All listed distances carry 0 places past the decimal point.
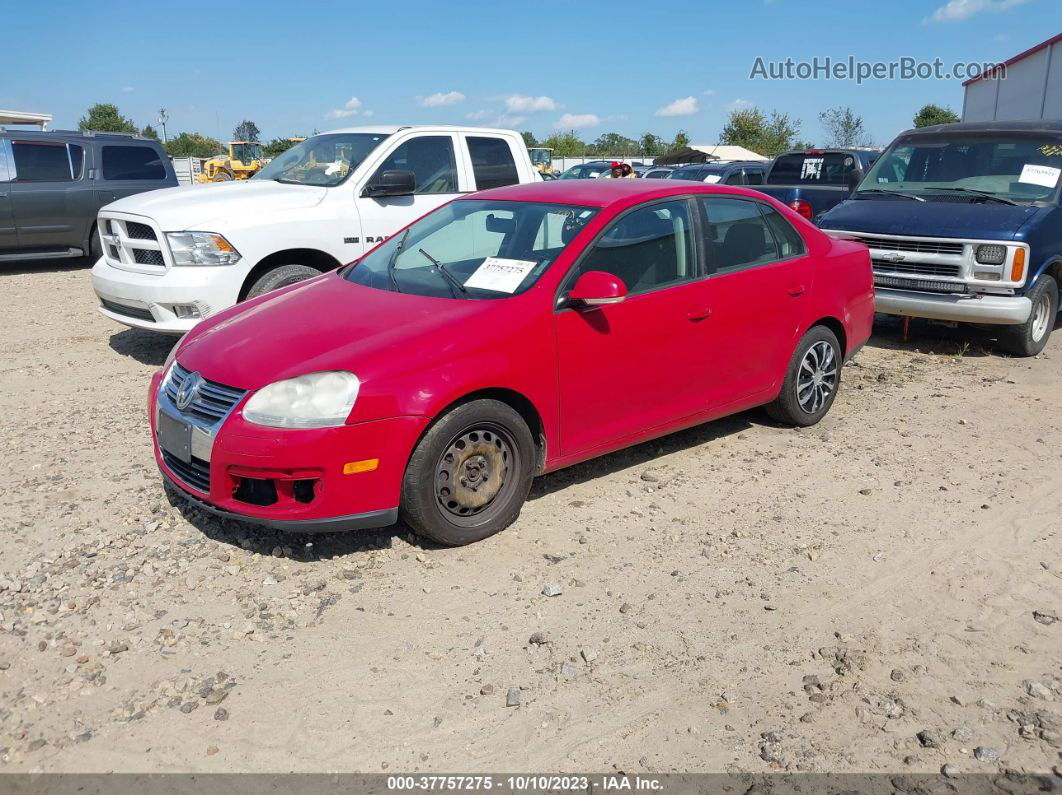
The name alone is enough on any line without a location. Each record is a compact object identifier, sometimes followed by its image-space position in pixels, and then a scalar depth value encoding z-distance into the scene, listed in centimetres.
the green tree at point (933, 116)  6028
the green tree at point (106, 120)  6092
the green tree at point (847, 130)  5522
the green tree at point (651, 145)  6272
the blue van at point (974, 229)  768
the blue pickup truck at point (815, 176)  1392
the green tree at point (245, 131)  7425
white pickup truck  705
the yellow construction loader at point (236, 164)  3253
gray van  1239
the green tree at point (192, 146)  6391
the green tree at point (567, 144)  6969
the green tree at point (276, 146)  4901
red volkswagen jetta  390
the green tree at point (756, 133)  6197
